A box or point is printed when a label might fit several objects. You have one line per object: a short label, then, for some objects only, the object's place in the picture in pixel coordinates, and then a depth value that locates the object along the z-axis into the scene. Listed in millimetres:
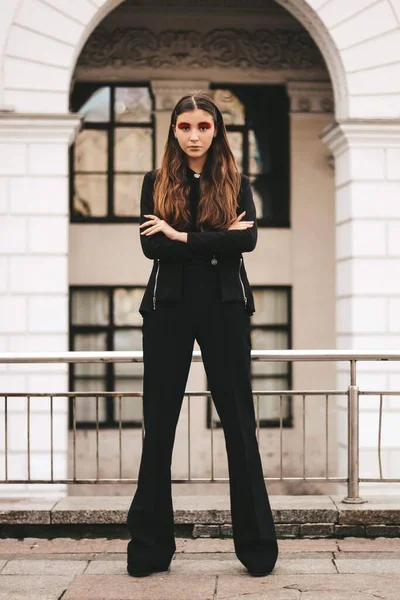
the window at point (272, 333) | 14688
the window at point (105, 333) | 14531
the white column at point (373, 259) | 10156
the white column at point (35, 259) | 9898
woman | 4684
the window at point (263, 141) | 14680
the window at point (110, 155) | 14539
